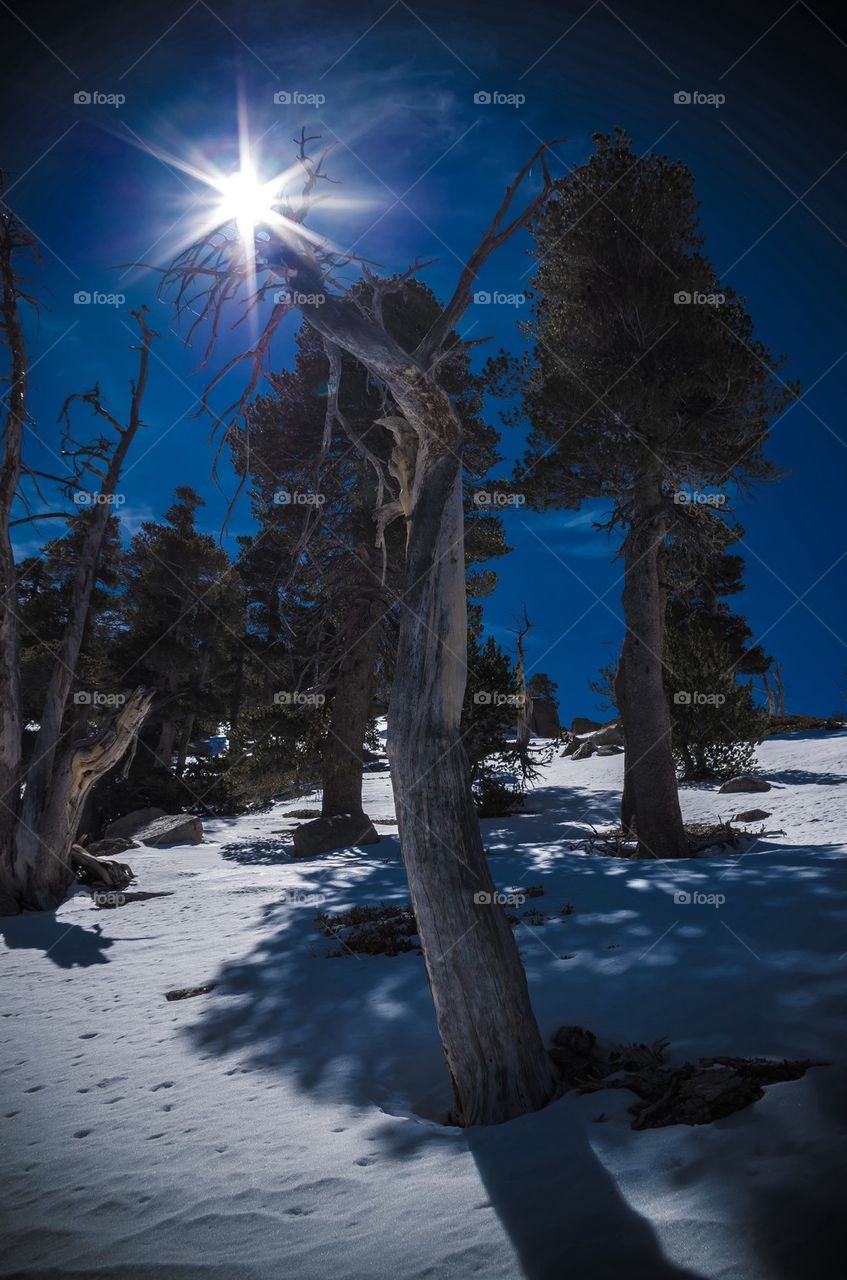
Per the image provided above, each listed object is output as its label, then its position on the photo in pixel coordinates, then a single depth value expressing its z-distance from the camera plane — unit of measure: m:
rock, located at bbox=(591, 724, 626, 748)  28.98
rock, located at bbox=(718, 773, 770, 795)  15.45
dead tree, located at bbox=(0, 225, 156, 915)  9.27
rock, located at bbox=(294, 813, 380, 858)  12.84
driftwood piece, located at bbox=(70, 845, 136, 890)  10.23
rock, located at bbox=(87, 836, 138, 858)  13.14
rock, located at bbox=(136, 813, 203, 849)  15.18
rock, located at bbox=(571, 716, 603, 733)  38.28
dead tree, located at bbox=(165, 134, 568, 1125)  3.14
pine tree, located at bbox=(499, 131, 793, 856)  9.55
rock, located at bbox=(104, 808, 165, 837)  17.19
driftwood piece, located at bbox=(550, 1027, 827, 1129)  2.66
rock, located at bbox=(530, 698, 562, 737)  41.15
